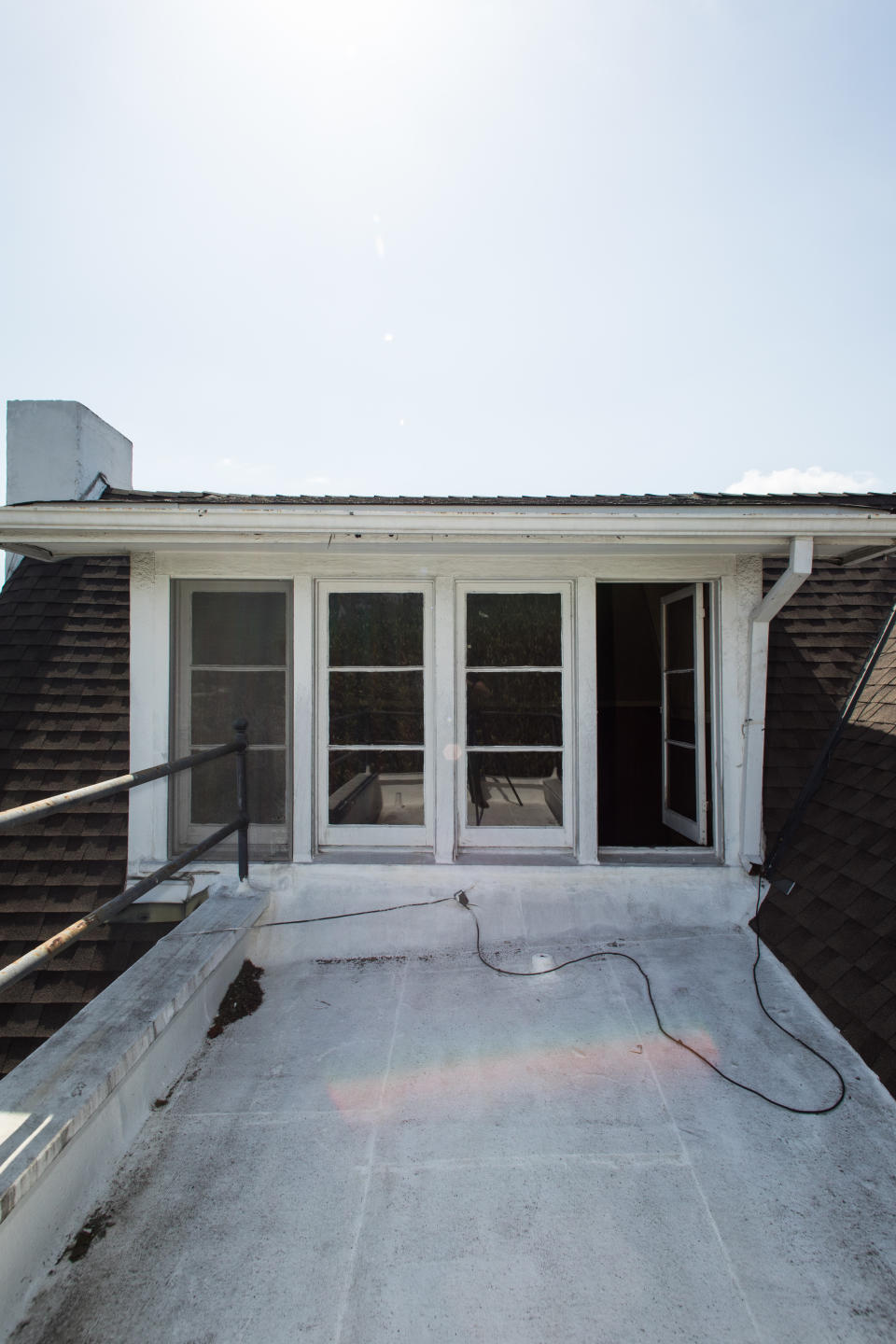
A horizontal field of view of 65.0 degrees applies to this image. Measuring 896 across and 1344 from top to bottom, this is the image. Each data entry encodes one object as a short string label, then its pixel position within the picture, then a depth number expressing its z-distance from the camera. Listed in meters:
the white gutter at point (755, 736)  3.52
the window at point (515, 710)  3.62
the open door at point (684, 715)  3.77
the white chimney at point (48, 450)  5.47
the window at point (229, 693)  3.62
